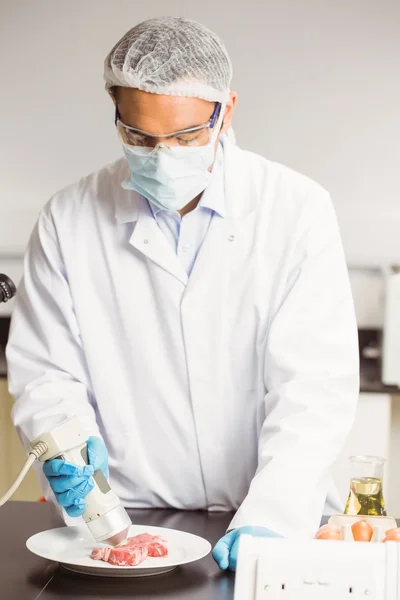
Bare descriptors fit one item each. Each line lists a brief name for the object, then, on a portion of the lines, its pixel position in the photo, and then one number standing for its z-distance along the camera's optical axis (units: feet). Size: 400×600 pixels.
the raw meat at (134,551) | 5.37
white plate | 5.35
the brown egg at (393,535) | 5.18
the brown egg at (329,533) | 5.29
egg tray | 5.55
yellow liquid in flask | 5.77
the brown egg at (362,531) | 5.34
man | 6.24
